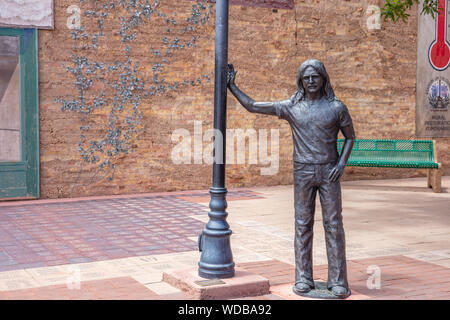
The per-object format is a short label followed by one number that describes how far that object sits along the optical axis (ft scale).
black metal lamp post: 16.21
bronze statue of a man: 15.47
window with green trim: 31.24
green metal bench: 36.35
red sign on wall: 43.93
